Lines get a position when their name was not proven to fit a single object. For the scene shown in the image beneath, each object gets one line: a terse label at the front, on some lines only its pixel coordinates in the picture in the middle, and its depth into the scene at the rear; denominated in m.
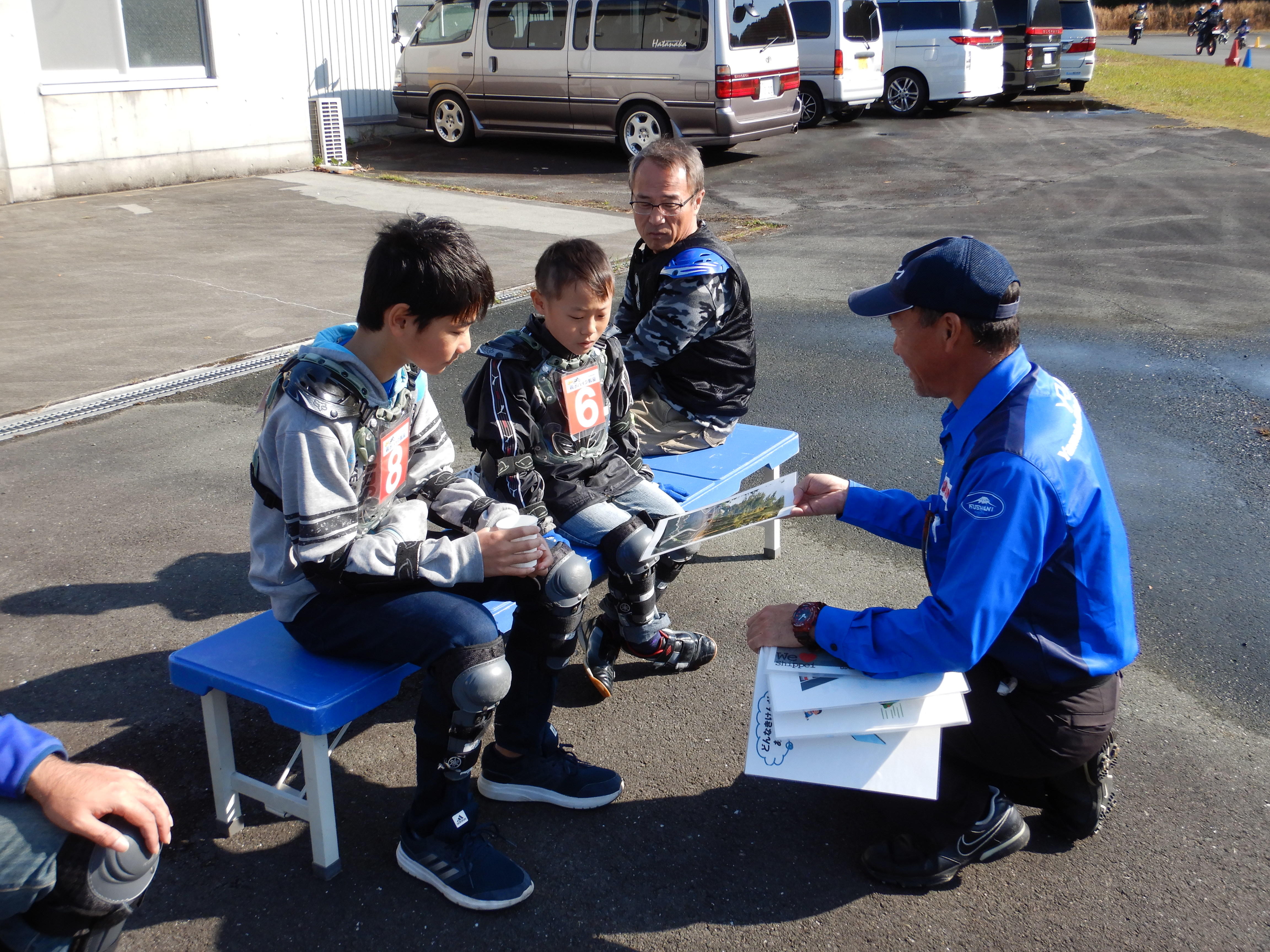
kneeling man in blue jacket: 2.46
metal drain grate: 5.86
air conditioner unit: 14.59
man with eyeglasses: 4.14
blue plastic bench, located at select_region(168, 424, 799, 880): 2.65
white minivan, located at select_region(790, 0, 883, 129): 18.03
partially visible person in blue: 1.93
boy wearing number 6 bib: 3.36
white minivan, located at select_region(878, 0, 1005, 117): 19.55
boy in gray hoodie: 2.61
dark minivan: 22.67
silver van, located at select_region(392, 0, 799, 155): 14.06
